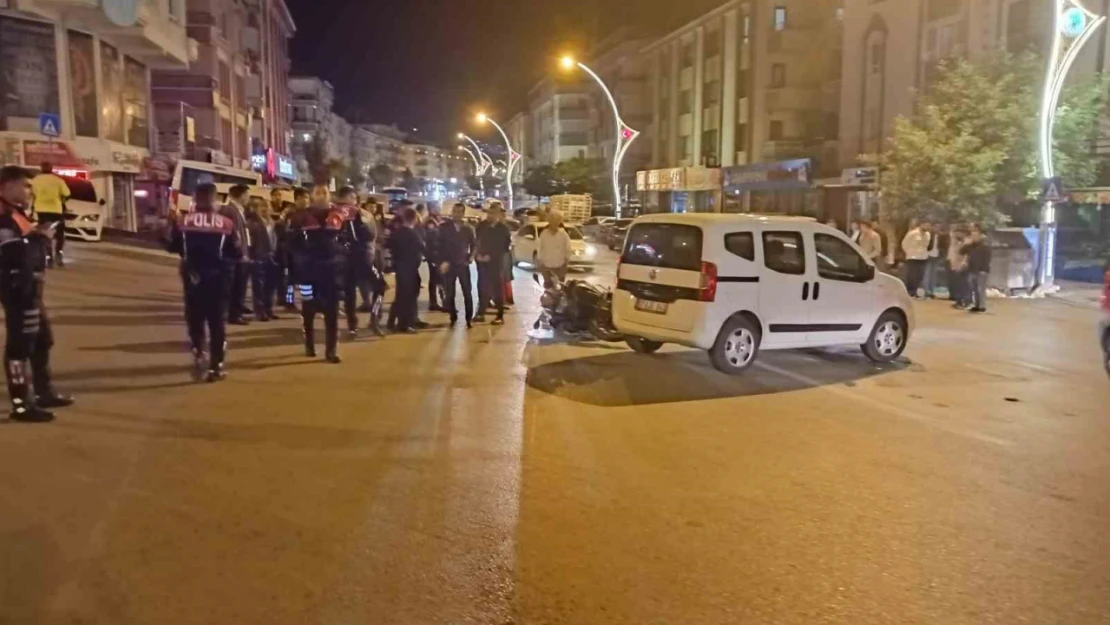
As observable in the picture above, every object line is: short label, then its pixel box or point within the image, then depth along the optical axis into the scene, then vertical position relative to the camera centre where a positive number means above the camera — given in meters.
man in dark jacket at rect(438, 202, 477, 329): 14.15 -0.47
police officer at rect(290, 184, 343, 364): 10.52 -0.37
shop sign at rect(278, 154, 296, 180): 71.56 +4.12
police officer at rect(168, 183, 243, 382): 9.27 -0.38
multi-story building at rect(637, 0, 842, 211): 47.50 +6.75
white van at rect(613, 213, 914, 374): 10.54 -0.72
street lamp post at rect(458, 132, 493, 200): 84.45 +5.43
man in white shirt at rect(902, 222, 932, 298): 20.17 -0.53
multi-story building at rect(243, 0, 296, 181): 61.19 +9.70
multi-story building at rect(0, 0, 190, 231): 26.67 +4.10
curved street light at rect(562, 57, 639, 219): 39.58 +3.42
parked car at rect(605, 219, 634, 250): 39.75 -0.39
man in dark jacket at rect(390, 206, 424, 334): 13.59 -0.59
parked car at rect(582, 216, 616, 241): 44.72 -0.12
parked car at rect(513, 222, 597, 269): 27.12 -0.66
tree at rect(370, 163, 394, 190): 137.38 +6.64
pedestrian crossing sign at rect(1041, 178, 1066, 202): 19.95 +0.80
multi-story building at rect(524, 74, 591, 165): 97.06 +10.93
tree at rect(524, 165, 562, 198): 74.53 +3.25
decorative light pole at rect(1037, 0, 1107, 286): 20.03 +3.48
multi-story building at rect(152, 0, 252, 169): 43.25 +6.00
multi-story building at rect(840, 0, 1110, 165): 29.08 +6.19
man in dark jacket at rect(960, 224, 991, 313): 17.89 -0.70
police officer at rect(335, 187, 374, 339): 12.47 -0.45
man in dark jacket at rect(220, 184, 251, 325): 12.39 -0.71
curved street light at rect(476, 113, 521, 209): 64.12 +4.11
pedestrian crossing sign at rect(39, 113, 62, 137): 21.00 +2.06
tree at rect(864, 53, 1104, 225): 22.75 +2.03
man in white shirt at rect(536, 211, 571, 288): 14.97 -0.43
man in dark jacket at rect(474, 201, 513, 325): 14.84 -0.50
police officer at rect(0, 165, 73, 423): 7.56 -0.54
